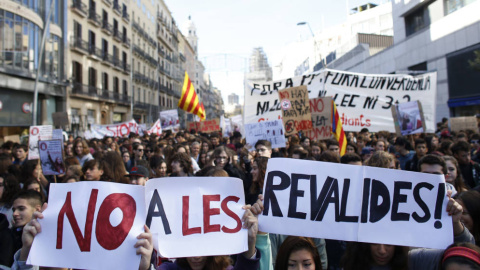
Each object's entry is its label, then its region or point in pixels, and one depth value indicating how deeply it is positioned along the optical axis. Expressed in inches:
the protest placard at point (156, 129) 712.8
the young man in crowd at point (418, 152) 252.7
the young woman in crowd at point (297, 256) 93.4
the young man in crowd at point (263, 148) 239.9
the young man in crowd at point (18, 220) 110.7
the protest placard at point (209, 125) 705.6
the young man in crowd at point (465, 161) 211.6
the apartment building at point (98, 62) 1124.6
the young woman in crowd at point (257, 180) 165.0
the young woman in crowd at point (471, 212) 102.3
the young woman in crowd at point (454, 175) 163.2
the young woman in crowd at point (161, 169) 227.1
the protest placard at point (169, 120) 869.2
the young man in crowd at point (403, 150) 272.5
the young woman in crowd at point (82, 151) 299.1
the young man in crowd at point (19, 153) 304.2
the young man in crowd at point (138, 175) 182.7
